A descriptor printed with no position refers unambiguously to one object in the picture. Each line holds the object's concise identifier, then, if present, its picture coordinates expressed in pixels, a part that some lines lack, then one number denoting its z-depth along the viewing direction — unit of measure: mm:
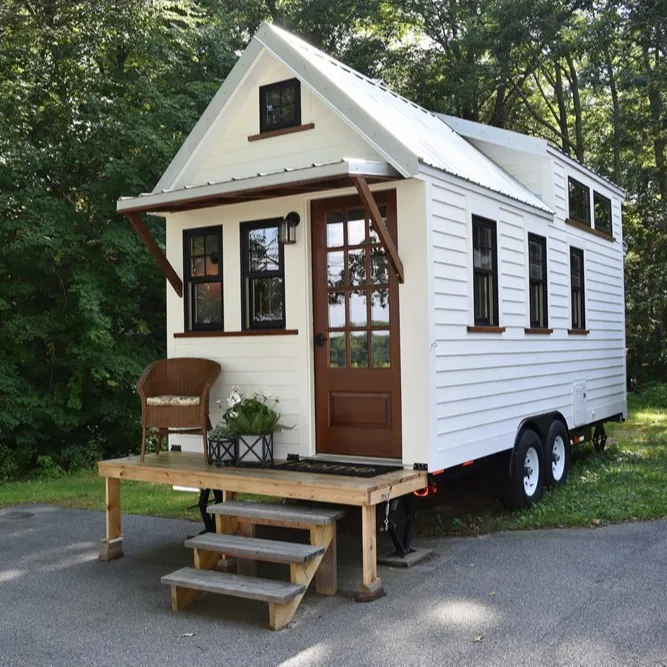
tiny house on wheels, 5812
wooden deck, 4926
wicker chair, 6344
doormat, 5566
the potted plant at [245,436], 6000
